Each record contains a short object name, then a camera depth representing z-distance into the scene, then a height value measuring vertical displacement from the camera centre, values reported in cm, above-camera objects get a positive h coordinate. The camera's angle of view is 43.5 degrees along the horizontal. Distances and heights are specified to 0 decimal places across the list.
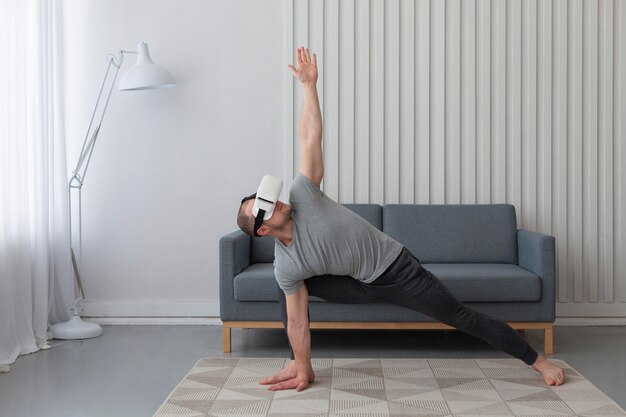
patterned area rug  301 -86
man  314 -32
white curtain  405 +3
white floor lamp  452 +31
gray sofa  401 -57
